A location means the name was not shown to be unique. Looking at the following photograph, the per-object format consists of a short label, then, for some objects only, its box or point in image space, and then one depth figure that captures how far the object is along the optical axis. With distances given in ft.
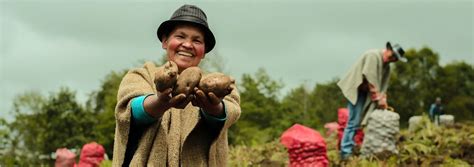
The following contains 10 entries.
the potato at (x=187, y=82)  9.07
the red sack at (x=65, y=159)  21.99
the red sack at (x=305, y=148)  20.57
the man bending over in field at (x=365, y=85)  28.76
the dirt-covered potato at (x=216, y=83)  9.12
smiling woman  10.61
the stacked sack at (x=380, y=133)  29.27
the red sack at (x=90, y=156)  24.68
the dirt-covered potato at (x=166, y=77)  8.92
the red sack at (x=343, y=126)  31.76
